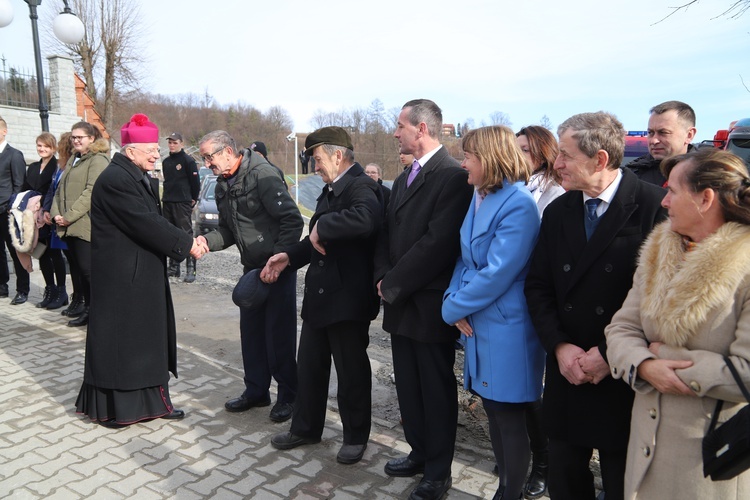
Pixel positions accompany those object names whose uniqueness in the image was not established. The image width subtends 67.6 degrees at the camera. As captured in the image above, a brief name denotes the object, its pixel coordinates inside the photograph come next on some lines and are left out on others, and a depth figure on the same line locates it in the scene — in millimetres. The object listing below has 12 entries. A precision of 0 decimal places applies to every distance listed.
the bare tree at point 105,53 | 29406
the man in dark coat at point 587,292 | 2379
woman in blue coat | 2781
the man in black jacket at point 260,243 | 4156
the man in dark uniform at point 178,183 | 9242
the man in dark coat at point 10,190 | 7699
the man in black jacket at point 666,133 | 3898
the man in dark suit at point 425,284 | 3104
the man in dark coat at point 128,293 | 4039
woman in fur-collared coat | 1800
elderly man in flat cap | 3488
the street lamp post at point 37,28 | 9734
